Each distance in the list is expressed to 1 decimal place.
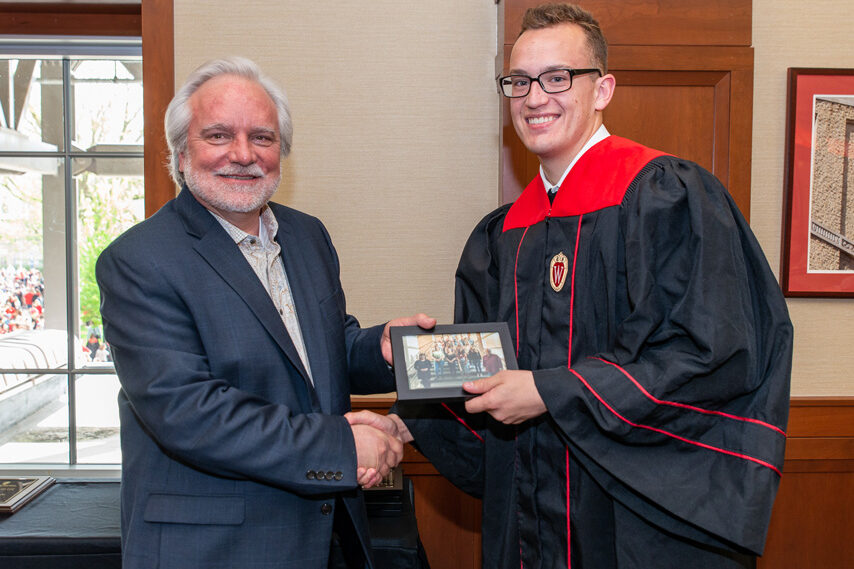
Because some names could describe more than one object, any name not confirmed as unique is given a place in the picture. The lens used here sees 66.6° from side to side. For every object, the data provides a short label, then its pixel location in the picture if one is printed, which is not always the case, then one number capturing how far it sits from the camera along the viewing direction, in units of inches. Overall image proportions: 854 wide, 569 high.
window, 116.7
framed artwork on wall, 106.3
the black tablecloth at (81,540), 82.5
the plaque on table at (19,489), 91.0
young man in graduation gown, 59.7
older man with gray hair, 59.8
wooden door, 99.6
